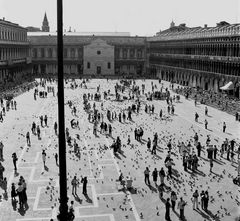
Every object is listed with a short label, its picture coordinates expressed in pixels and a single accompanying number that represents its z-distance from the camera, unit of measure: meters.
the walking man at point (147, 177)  23.33
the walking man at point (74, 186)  21.46
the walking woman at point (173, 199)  19.48
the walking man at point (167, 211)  18.42
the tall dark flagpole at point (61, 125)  8.12
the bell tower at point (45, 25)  152.25
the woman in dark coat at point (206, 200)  19.66
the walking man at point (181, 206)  18.73
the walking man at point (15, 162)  25.53
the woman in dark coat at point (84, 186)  21.72
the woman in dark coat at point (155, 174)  23.17
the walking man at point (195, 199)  19.53
